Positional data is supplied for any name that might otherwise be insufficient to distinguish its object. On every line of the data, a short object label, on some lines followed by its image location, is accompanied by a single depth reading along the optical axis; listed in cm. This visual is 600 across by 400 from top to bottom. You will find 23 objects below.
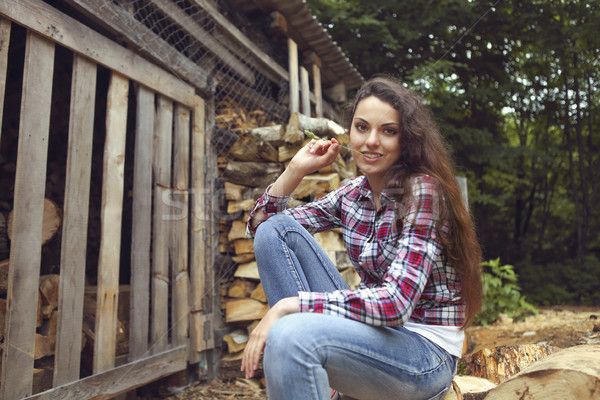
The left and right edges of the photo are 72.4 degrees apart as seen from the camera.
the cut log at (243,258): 329
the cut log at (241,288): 329
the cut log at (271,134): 341
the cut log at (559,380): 126
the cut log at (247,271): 326
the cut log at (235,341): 319
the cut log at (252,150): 338
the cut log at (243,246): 328
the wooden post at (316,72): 490
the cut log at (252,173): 332
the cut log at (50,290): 229
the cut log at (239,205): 329
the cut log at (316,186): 320
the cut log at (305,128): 333
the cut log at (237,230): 328
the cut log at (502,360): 209
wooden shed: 198
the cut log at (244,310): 321
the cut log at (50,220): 249
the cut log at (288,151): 335
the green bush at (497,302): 492
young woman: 122
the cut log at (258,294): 321
